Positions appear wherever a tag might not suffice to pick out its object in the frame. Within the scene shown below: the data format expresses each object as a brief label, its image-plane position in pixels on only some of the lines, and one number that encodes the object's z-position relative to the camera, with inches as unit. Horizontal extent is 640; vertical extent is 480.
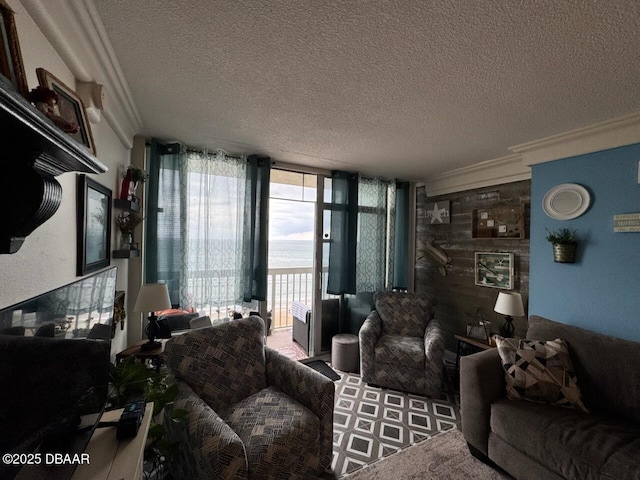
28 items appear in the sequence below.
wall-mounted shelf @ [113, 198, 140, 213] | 71.8
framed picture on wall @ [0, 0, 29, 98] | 25.2
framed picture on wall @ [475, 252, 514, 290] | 115.0
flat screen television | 22.4
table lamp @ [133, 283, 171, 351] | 77.9
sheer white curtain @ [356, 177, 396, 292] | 142.2
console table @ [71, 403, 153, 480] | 34.9
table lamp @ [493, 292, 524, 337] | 99.7
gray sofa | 53.6
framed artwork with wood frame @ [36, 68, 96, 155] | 34.5
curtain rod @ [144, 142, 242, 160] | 97.2
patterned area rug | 74.9
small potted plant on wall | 88.5
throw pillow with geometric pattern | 67.6
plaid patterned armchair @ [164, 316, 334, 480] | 50.1
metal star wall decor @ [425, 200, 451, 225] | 140.8
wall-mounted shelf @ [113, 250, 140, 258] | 73.0
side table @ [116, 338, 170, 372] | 75.4
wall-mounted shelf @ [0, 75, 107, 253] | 21.6
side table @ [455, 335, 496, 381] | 104.2
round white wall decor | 87.4
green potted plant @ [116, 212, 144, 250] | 78.3
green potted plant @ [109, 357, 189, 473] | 51.3
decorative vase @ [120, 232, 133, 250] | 80.8
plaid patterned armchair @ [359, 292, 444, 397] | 103.0
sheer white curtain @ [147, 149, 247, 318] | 98.7
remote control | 41.2
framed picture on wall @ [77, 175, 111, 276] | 50.4
